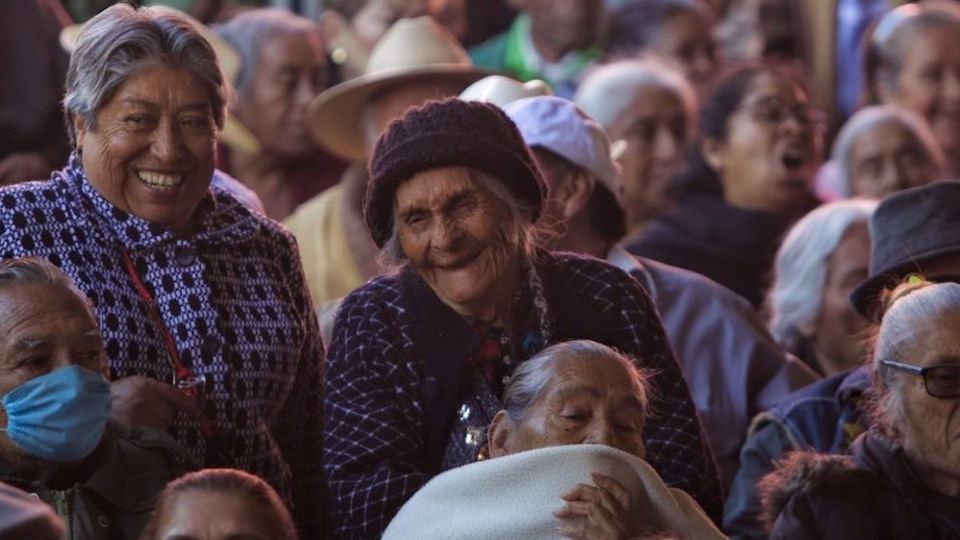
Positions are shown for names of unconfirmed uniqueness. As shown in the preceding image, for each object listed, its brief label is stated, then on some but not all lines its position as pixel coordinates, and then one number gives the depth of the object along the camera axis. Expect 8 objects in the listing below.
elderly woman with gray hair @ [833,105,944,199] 14.87
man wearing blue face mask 7.85
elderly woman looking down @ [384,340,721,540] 7.91
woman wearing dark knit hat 8.75
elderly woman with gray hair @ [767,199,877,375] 12.44
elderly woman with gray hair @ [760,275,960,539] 8.90
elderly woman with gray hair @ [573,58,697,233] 14.71
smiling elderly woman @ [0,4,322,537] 8.73
